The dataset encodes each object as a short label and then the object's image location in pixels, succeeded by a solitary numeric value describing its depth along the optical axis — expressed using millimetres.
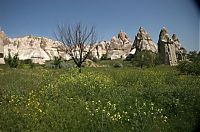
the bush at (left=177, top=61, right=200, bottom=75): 7666
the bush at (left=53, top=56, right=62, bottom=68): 13810
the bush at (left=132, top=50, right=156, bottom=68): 15489
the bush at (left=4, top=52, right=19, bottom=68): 12572
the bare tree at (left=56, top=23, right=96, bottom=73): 12899
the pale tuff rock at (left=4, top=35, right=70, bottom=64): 52394
